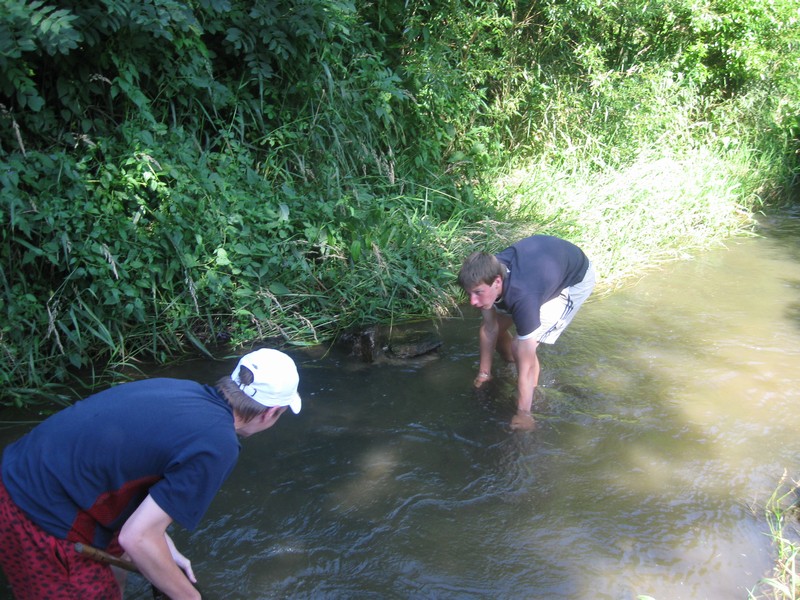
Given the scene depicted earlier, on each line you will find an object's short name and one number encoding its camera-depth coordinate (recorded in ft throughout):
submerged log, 16.29
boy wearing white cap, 6.29
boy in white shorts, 11.82
